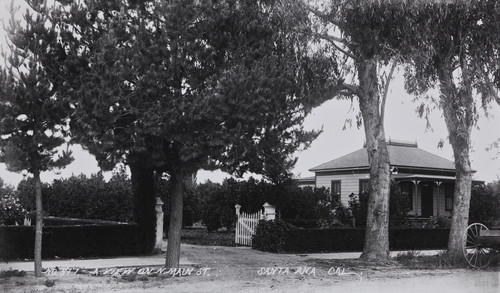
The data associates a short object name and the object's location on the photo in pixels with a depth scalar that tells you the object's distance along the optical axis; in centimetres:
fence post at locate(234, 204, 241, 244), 2142
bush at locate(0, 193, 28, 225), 1848
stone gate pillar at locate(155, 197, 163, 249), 1775
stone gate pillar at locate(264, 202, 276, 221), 1964
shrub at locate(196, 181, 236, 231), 2498
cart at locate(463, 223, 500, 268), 1474
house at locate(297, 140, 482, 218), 3139
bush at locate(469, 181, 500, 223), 2800
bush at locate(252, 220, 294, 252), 1880
